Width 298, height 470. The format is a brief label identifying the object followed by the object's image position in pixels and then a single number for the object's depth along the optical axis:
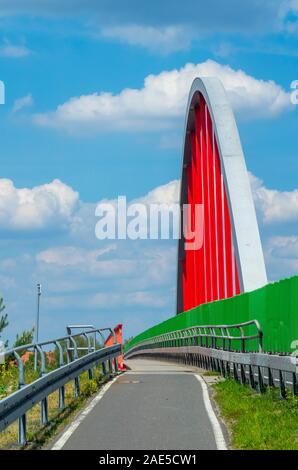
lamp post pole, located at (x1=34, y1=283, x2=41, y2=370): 60.86
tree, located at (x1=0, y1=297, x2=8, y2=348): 52.48
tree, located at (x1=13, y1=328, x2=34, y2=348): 53.78
